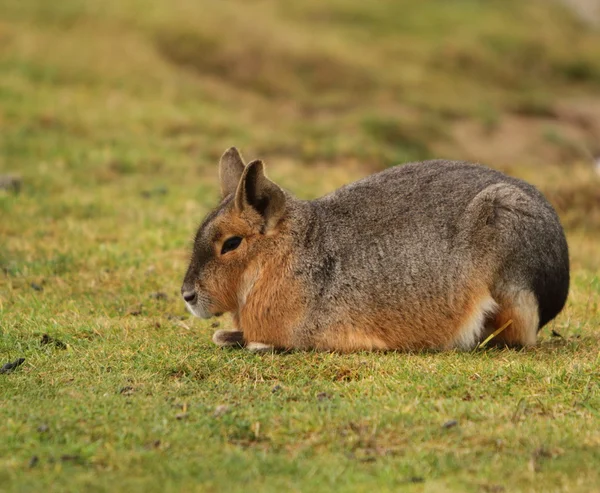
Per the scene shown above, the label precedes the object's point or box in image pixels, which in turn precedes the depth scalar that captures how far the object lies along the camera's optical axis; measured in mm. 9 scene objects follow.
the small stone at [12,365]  14336
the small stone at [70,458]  11055
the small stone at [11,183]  26156
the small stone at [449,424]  11977
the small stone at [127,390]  13260
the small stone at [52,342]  15539
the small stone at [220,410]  12352
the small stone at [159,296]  18781
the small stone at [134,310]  17852
